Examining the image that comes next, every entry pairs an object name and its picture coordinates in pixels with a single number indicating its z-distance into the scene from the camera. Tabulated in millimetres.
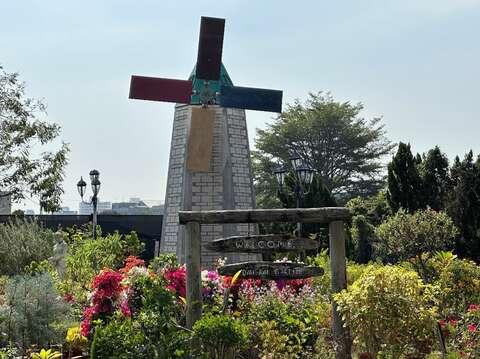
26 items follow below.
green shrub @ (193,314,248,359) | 7816
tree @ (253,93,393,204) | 44719
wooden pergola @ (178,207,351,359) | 9211
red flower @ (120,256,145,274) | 10819
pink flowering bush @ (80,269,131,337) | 9852
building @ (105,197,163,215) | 124838
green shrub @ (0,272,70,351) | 9820
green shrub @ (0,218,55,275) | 18297
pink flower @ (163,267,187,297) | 10031
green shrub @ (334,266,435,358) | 7789
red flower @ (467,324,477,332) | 9104
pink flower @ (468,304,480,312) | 9986
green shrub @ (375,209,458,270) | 17797
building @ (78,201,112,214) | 171500
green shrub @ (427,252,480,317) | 12520
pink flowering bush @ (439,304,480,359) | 8633
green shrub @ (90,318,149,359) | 7680
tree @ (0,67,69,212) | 21391
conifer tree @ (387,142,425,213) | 24766
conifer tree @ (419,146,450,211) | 24797
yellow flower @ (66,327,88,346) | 9773
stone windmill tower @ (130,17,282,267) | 20828
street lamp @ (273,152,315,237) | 16406
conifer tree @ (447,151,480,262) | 21203
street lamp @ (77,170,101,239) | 21359
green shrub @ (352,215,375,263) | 26931
